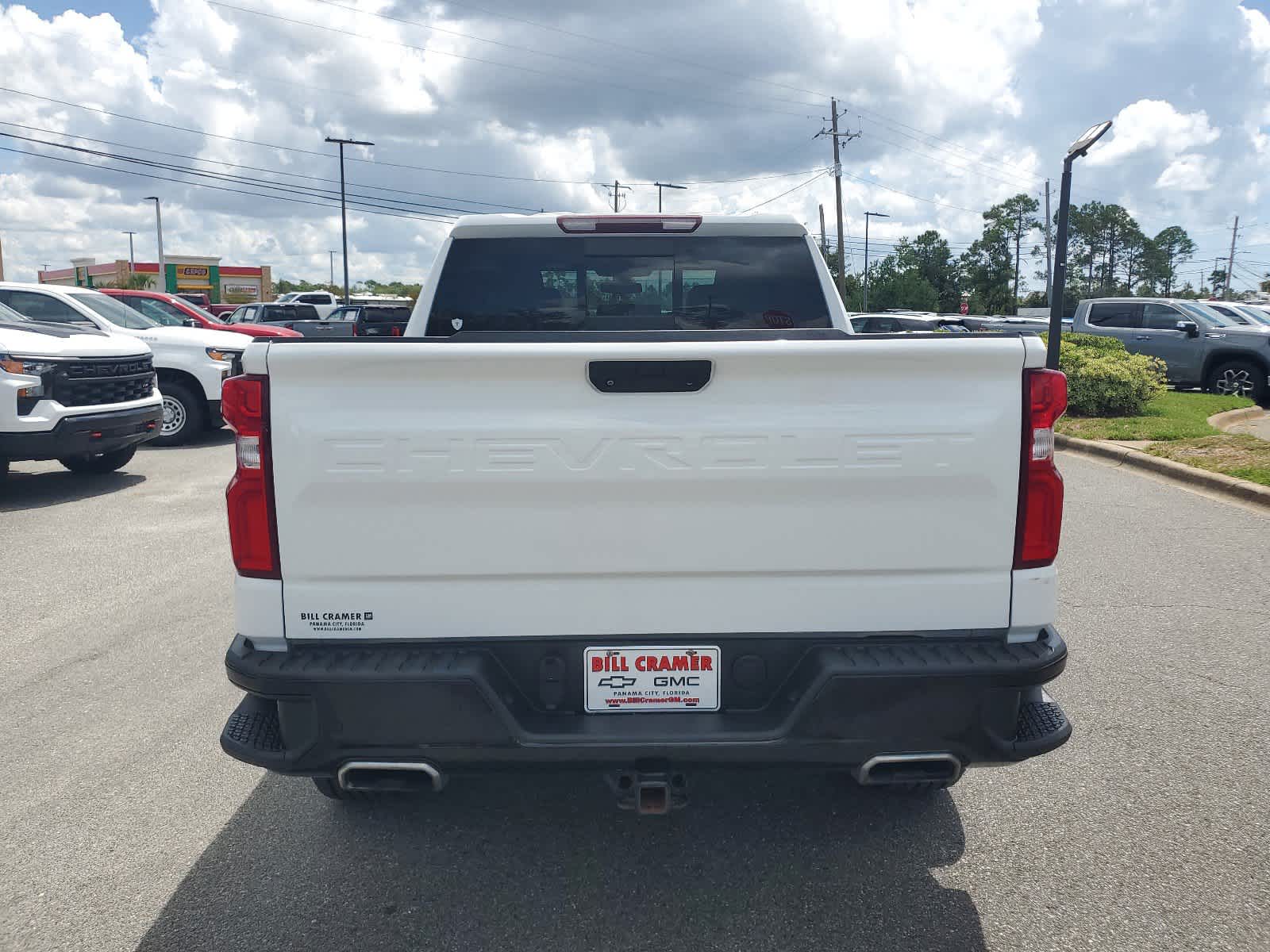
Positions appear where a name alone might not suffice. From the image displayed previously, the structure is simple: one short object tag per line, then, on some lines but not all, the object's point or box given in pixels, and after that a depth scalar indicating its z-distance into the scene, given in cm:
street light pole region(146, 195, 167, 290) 6588
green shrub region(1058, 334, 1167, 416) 1445
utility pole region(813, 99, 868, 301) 4497
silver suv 1756
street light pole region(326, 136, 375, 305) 4831
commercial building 8488
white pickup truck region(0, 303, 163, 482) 893
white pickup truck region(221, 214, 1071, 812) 253
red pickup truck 1457
